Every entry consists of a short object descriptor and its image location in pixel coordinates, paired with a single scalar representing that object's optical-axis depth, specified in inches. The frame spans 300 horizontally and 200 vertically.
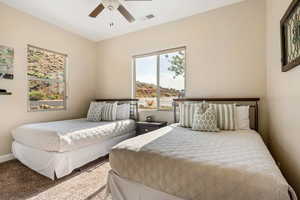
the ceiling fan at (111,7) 91.3
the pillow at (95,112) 127.6
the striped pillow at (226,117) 86.4
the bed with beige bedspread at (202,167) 34.2
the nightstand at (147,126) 119.9
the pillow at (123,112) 136.3
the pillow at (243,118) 89.3
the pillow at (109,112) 129.4
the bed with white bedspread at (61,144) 80.1
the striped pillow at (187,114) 94.3
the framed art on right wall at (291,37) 48.6
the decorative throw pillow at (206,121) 82.7
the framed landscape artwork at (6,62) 102.7
